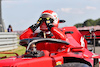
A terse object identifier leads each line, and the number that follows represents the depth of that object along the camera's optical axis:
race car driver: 9.06
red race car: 6.25
